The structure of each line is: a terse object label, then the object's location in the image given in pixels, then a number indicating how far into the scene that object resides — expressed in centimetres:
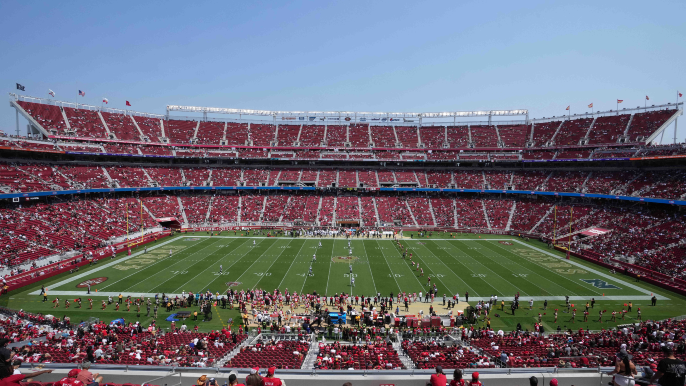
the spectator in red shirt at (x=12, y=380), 523
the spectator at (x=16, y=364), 646
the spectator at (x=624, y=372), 635
